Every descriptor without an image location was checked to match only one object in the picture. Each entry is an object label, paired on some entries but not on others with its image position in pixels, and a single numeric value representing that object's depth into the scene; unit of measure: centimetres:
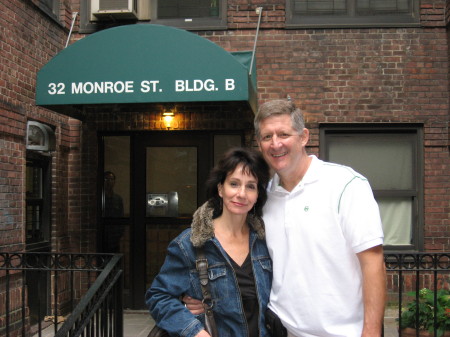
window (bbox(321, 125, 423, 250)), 676
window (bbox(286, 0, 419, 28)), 673
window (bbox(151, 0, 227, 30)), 688
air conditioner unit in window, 660
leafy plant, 446
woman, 247
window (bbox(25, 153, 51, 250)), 619
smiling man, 226
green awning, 509
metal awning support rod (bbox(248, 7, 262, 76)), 648
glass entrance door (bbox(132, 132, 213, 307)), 708
